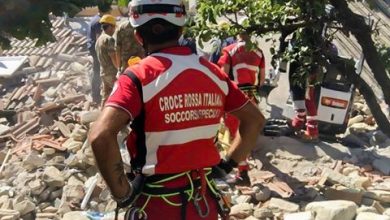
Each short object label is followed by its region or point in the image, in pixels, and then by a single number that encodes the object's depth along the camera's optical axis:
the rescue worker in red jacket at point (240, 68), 7.98
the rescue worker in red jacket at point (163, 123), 3.20
